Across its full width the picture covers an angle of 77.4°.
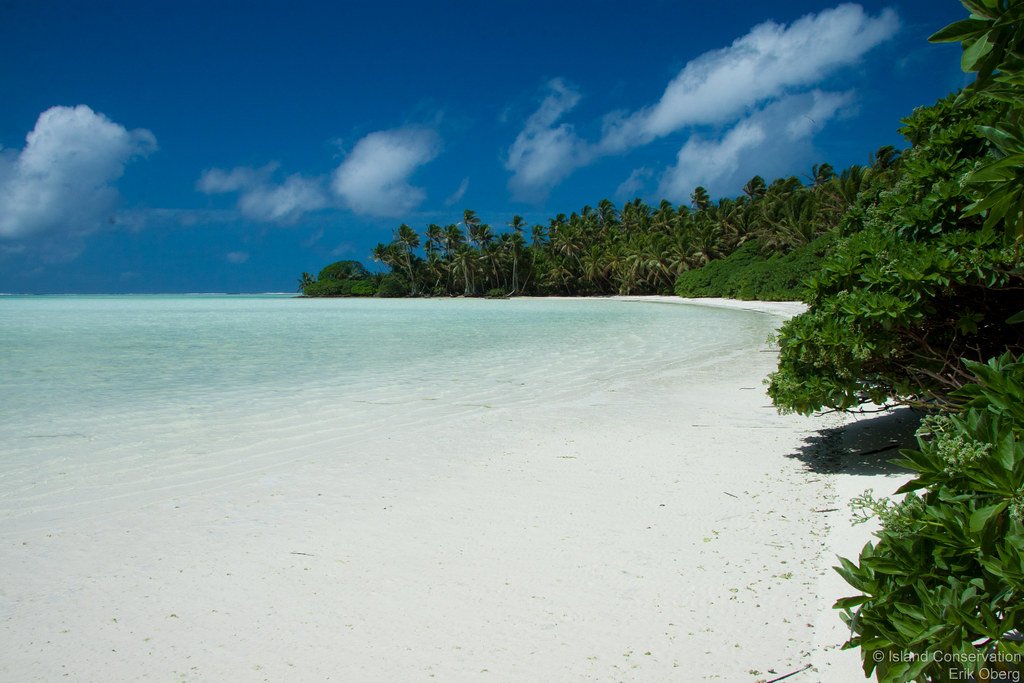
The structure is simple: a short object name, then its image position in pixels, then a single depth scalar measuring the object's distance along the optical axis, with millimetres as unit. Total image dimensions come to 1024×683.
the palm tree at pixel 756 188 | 73938
